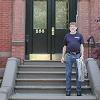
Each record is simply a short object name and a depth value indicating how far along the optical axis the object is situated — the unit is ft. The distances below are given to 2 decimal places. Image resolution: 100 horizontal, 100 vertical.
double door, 22.50
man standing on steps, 16.72
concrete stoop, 16.80
